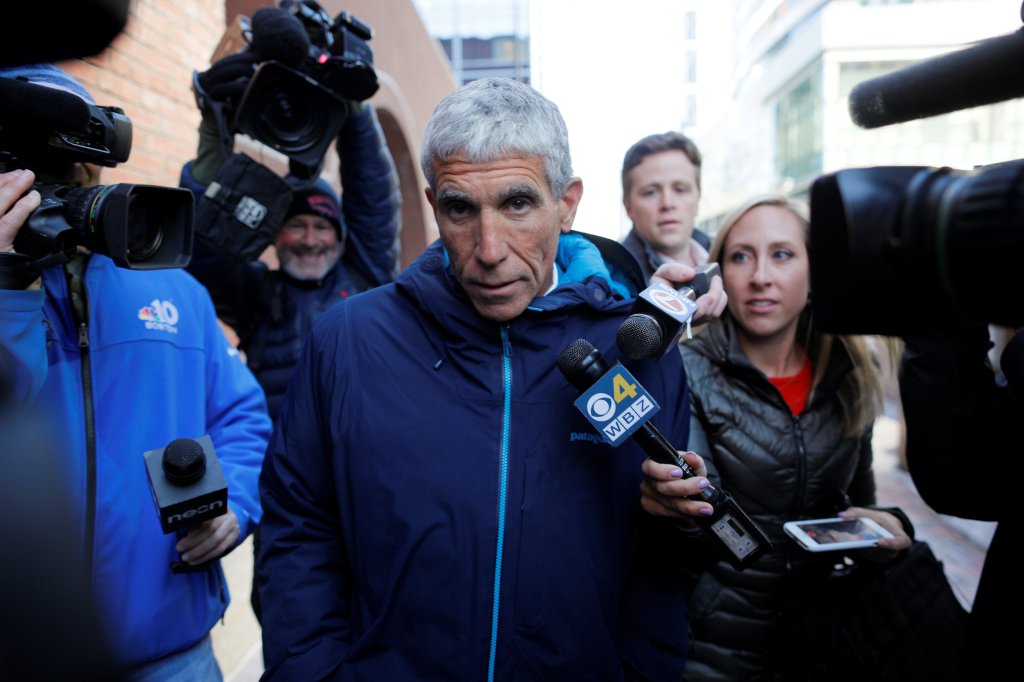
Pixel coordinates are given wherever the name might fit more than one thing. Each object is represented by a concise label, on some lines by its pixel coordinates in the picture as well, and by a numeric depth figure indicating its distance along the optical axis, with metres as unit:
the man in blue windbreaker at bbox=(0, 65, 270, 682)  1.36
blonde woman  1.79
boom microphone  0.69
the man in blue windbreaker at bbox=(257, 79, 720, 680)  1.23
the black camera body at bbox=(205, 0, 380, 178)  2.11
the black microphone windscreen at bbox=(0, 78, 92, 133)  0.86
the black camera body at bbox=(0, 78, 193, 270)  1.14
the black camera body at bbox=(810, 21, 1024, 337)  0.56
